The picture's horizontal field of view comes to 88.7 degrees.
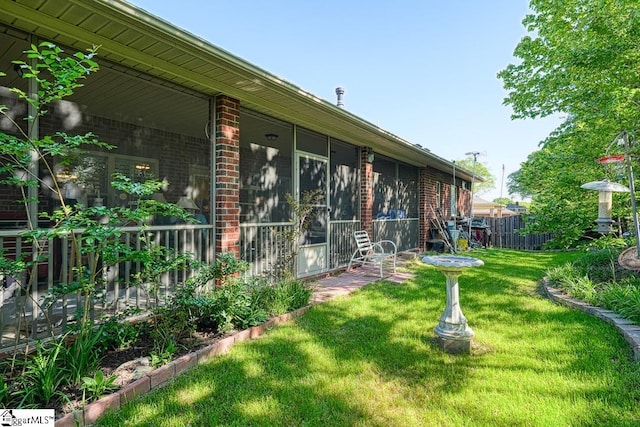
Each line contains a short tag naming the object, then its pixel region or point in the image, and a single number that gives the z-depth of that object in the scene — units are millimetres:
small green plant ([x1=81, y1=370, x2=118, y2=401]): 2043
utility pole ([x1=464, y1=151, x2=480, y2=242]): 11895
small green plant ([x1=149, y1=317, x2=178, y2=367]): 2496
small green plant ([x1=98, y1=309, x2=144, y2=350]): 2583
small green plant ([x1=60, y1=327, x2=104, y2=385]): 2168
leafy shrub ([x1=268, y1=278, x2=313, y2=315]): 3699
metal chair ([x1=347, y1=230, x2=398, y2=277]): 5738
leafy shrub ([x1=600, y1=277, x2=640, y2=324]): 3482
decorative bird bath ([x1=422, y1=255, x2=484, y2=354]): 2953
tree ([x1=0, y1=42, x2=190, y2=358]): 2050
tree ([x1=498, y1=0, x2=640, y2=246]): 4852
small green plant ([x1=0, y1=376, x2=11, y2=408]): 1896
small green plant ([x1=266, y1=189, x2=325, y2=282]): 4535
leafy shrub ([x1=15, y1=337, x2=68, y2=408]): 1968
